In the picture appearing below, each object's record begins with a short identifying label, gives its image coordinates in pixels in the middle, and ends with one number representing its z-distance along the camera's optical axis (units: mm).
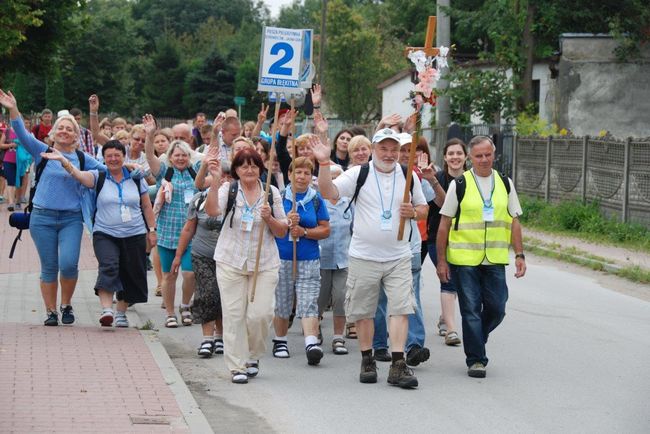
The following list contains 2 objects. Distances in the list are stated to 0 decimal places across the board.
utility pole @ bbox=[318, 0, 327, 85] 51141
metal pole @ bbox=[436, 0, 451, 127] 25703
